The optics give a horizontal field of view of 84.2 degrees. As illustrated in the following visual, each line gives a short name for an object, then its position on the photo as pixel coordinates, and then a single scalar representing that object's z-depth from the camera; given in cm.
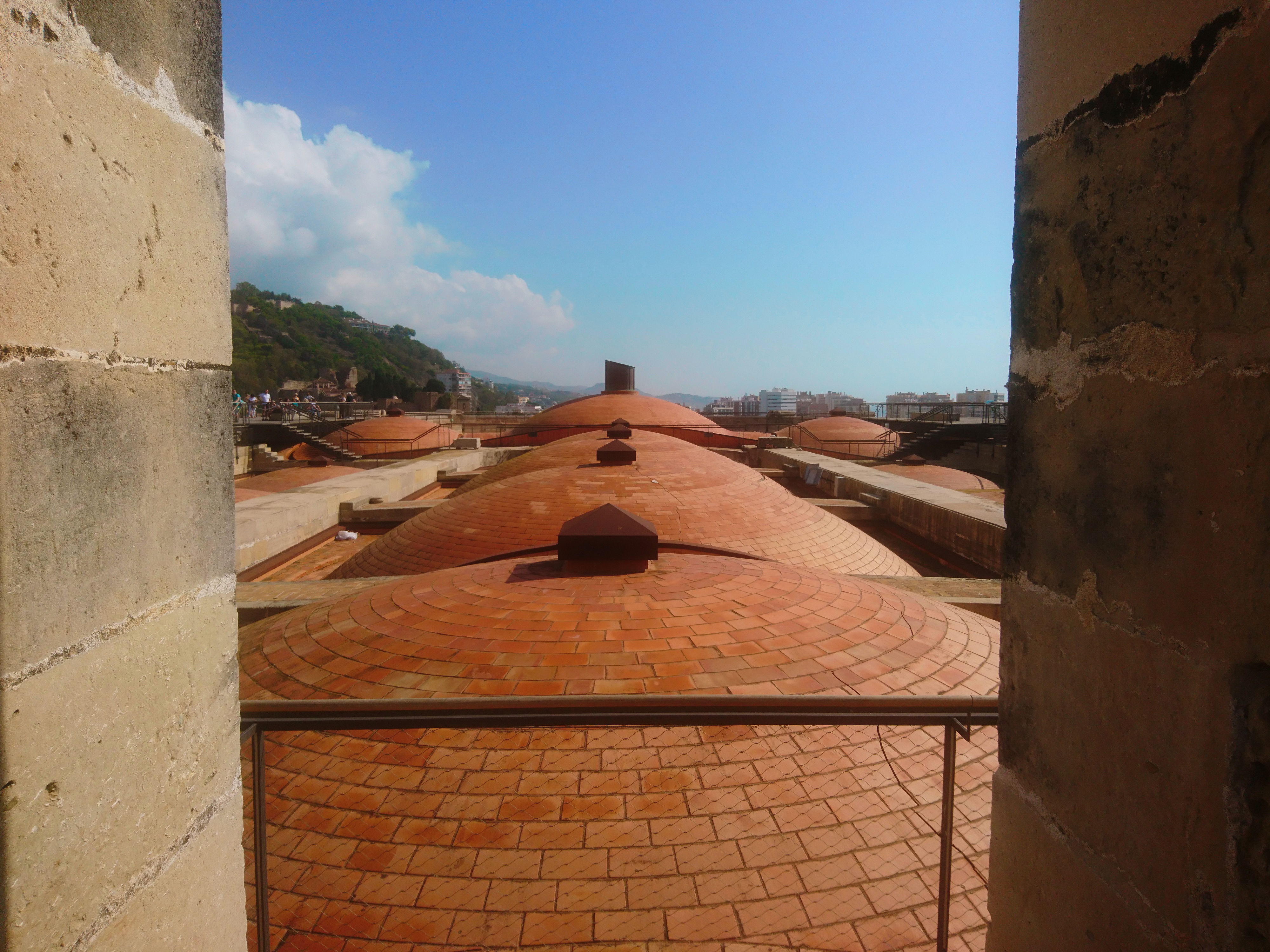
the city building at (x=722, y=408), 5716
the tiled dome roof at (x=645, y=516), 950
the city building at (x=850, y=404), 4744
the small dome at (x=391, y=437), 2806
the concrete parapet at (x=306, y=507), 1164
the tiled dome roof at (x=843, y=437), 3117
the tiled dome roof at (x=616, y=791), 296
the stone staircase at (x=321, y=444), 2638
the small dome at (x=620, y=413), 2588
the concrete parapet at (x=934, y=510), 1171
